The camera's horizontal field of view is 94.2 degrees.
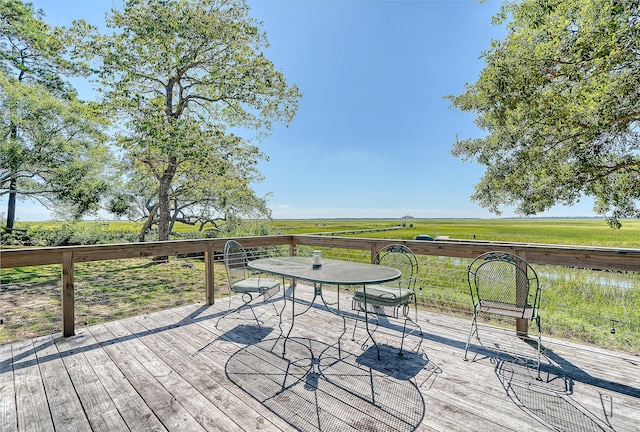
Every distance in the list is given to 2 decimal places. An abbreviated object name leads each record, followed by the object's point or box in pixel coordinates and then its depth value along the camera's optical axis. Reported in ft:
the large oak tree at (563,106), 13.07
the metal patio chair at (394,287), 8.63
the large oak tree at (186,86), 27.37
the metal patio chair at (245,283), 10.27
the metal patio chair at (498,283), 8.49
